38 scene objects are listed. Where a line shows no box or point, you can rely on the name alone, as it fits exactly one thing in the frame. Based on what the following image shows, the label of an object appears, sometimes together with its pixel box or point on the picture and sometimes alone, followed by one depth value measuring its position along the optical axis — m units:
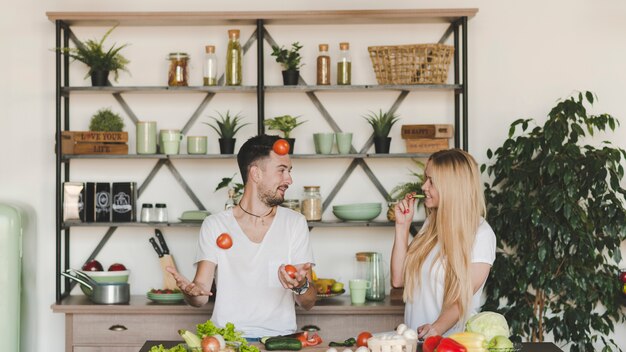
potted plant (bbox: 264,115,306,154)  4.61
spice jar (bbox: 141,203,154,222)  4.70
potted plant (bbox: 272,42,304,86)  4.65
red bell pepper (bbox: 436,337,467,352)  2.43
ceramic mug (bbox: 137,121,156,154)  4.68
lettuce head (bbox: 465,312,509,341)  2.59
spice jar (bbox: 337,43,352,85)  4.68
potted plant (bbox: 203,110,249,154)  4.65
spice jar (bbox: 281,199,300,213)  4.67
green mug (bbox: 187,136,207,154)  4.65
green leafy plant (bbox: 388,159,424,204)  4.71
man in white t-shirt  3.49
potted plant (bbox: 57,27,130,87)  4.69
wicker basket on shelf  4.57
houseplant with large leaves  4.39
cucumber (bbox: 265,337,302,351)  2.84
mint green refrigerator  4.60
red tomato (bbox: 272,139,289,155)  3.41
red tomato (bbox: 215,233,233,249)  3.27
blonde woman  3.25
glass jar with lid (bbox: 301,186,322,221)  4.66
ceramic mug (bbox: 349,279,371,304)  4.54
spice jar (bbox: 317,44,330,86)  4.68
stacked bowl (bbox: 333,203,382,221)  4.66
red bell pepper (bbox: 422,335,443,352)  2.55
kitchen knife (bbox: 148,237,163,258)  4.74
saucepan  4.54
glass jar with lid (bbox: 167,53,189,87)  4.71
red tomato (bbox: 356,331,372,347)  2.73
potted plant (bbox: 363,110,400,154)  4.68
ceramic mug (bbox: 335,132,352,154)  4.64
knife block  4.74
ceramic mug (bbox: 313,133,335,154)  4.63
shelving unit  4.61
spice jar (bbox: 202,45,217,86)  4.70
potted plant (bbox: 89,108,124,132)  4.73
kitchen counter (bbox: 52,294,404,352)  4.47
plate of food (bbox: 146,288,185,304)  4.57
